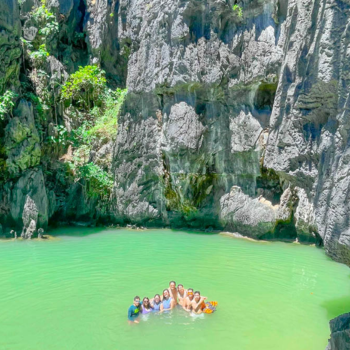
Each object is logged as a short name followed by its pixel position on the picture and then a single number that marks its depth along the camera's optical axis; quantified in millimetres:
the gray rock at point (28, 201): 14125
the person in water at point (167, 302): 6934
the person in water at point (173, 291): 7020
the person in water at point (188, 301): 6850
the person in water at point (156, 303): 6879
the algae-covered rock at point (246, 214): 13539
